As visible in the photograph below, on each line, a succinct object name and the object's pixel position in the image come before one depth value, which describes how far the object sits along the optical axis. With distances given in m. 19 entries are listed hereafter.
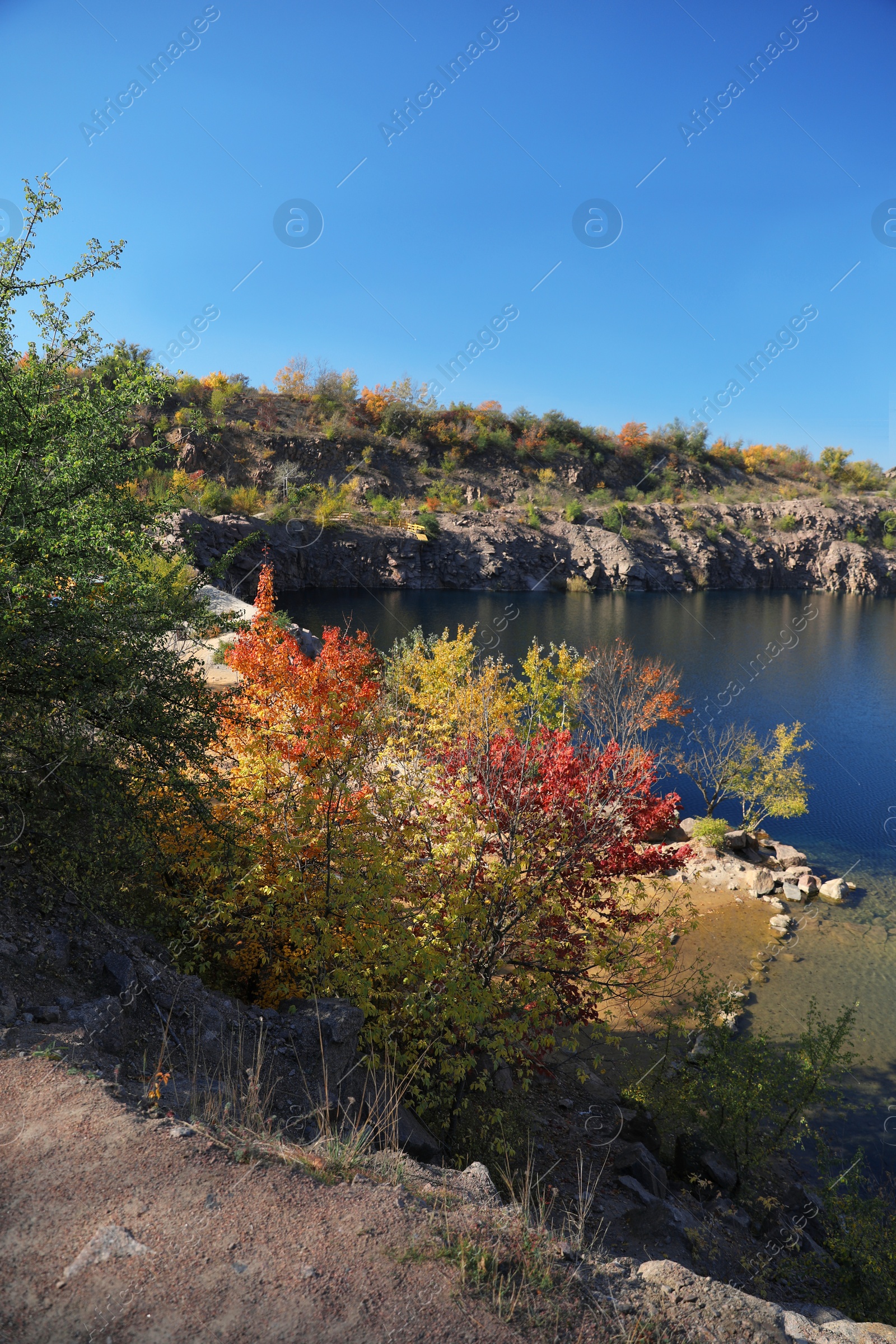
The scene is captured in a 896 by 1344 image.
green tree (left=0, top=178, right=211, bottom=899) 7.74
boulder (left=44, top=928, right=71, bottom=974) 7.13
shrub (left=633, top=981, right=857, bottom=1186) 9.20
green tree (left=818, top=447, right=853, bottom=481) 117.81
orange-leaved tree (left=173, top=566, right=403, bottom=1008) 7.98
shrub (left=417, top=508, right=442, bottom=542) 76.38
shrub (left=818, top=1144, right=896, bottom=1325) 7.35
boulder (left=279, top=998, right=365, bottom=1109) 7.38
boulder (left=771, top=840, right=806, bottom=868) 20.25
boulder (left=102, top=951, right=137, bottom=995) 7.28
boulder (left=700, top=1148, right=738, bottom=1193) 9.59
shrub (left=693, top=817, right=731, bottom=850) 20.28
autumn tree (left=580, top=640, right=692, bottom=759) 23.62
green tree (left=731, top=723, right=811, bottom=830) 20.81
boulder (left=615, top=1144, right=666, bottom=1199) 8.84
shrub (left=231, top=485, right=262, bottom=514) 66.12
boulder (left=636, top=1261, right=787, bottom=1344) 4.42
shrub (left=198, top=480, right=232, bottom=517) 61.19
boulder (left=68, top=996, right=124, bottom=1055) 6.26
